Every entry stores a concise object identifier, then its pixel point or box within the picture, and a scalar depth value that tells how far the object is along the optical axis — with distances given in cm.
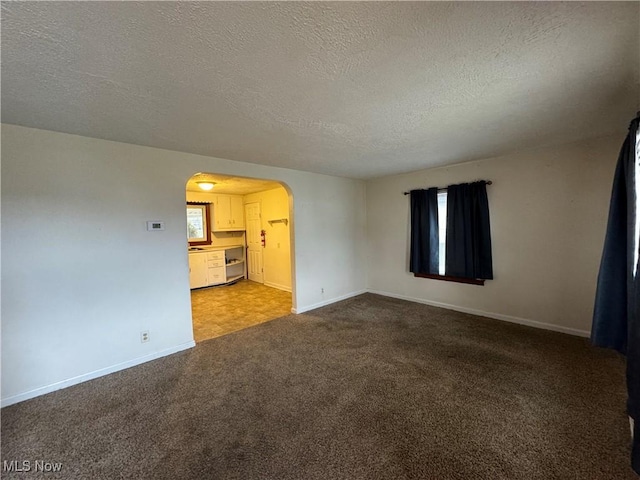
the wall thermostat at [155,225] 281
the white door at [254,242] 654
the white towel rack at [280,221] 563
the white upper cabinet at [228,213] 646
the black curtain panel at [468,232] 374
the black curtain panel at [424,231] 429
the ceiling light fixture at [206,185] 469
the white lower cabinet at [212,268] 598
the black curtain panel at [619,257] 170
